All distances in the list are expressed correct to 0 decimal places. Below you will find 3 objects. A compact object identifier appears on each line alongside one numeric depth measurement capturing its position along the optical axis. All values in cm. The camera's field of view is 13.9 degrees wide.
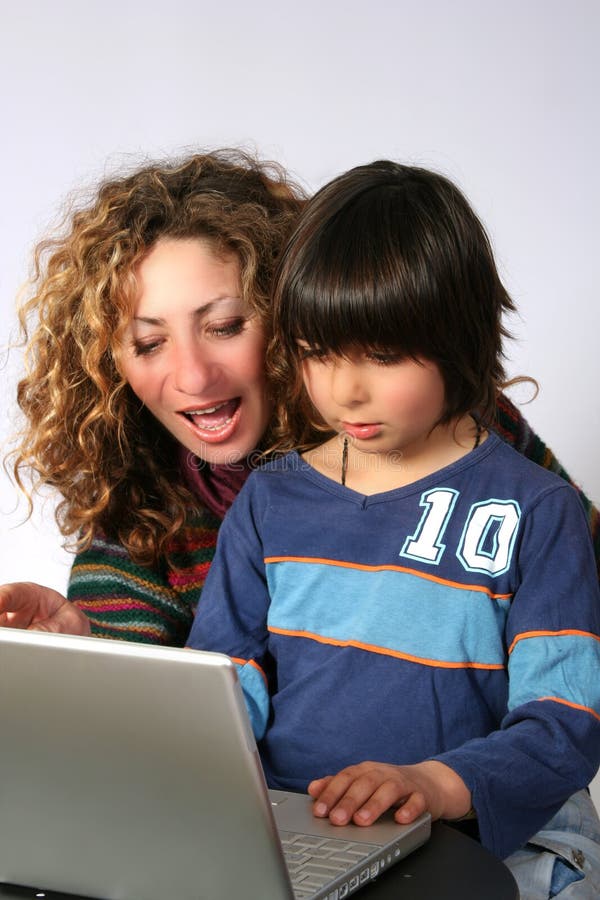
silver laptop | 132
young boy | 158
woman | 182
